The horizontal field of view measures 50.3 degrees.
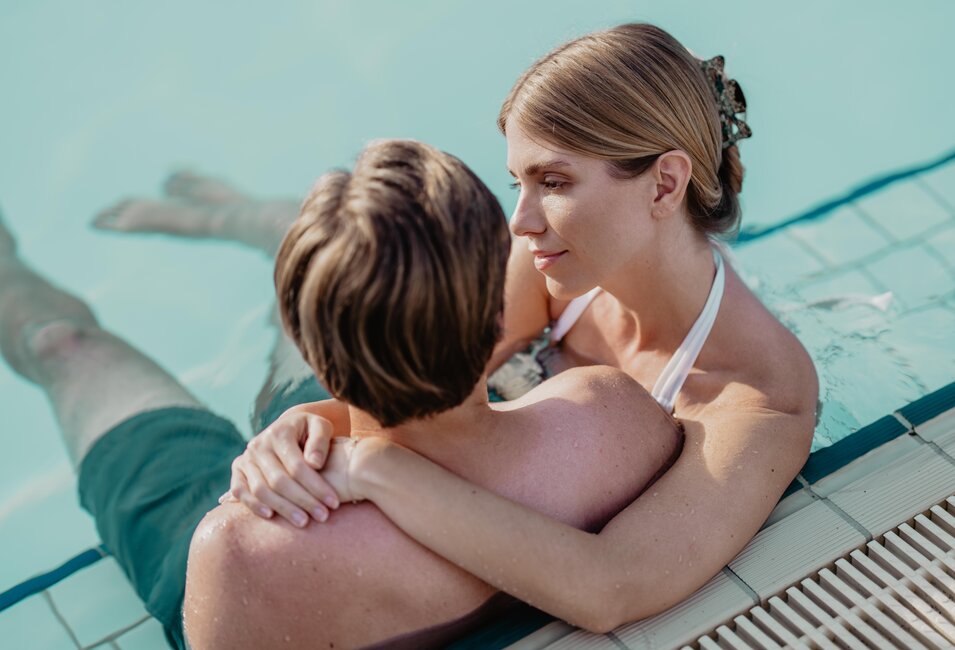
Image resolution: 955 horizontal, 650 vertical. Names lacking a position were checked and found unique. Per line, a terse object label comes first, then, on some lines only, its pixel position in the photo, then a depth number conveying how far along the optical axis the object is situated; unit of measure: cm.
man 155
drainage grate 202
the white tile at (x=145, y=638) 289
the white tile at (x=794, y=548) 215
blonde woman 186
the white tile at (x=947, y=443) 242
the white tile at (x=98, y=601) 297
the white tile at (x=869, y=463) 238
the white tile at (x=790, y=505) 231
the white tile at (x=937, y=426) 247
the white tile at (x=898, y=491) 228
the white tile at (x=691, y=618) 204
